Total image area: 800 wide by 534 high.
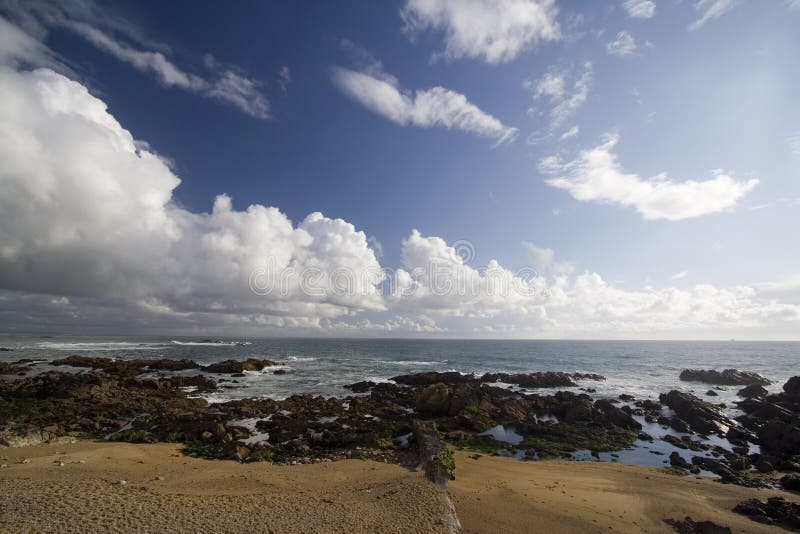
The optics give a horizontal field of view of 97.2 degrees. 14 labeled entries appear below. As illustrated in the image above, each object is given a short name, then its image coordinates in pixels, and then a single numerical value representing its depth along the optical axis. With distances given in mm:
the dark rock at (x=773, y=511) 15070
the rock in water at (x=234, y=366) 60609
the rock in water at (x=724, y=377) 59031
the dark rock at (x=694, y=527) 14219
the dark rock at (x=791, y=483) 18950
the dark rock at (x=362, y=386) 46906
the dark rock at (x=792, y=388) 40969
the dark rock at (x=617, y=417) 31269
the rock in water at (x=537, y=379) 53125
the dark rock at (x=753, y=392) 45625
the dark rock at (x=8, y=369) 48638
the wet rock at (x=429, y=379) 54219
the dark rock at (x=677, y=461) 22619
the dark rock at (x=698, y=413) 30812
